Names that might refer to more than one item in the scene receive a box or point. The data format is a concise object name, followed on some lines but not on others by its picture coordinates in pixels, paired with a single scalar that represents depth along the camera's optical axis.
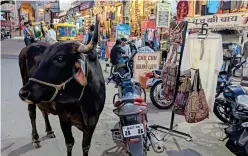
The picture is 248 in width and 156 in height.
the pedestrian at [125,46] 6.47
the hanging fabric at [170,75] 3.21
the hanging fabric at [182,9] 11.10
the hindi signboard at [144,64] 5.69
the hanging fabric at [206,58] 2.88
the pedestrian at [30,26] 8.03
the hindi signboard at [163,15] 7.86
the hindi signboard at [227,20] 5.53
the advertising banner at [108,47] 8.76
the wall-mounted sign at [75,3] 26.25
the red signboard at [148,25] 10.38
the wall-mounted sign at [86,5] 21.79
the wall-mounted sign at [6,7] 25.57
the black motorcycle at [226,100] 3.07
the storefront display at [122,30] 9.55
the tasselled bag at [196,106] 2.80
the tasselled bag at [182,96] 3.06
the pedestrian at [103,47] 10.29
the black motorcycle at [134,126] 2.08
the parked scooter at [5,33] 20.16
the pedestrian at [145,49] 5.87
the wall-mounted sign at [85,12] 22.22
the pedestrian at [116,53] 5.99
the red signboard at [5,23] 22.86
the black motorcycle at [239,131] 2.30
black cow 1.71
